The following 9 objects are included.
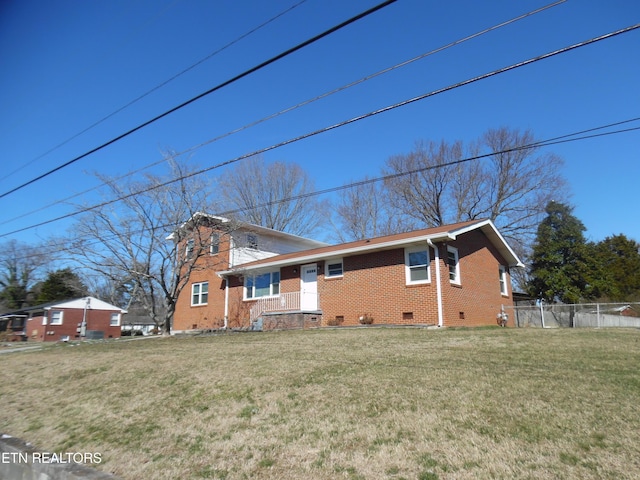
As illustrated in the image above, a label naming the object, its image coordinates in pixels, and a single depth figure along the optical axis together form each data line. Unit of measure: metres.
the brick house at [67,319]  39.88
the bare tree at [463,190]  30.41
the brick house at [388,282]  15.48
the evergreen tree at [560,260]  27.47
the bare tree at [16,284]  53.72
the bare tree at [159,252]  18.52
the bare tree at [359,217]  35.19
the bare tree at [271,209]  37.34
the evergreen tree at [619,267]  27.06
